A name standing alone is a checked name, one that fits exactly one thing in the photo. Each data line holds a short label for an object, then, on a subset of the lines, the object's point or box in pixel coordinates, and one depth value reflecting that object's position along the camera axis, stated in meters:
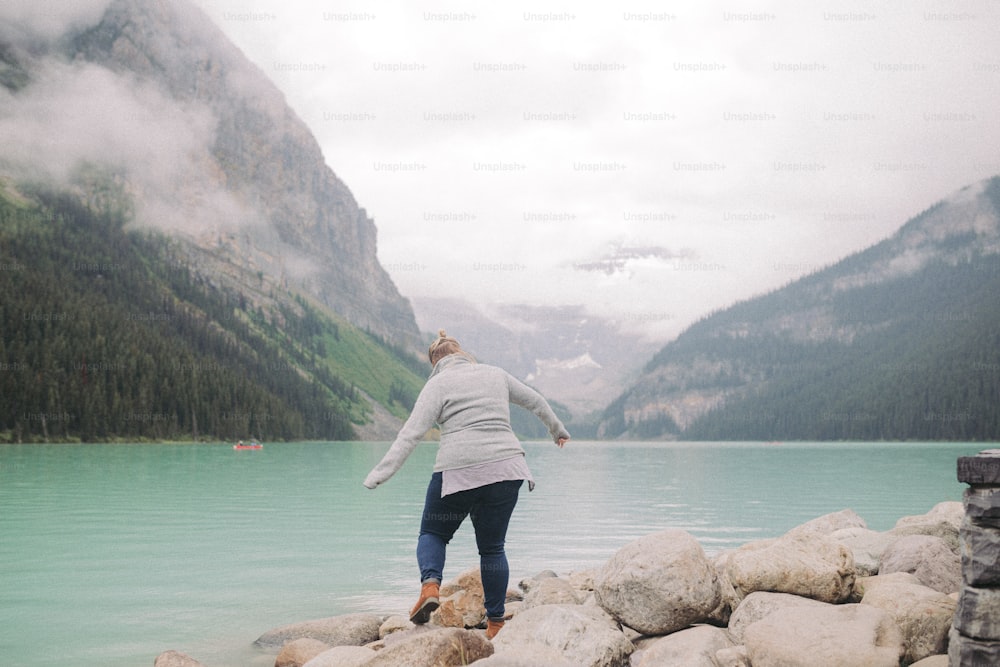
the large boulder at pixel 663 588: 8.69
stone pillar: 5.27
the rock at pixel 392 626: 10.64
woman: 7.39
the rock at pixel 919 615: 7.29
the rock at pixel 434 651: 6.48
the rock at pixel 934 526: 13.02
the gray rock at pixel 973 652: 5.24
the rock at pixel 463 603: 9.83
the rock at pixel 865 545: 10.99
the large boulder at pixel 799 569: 8.76
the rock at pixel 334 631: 10.52
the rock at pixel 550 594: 11.12
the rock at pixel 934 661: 6.33
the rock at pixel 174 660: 8.53
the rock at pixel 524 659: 5.76
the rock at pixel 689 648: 7.50
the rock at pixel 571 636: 7.80
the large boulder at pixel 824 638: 6.68
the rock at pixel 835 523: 17.83
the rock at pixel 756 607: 8.18
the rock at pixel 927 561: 9.83
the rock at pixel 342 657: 7.57
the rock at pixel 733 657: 7.30
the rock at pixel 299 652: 9.51
